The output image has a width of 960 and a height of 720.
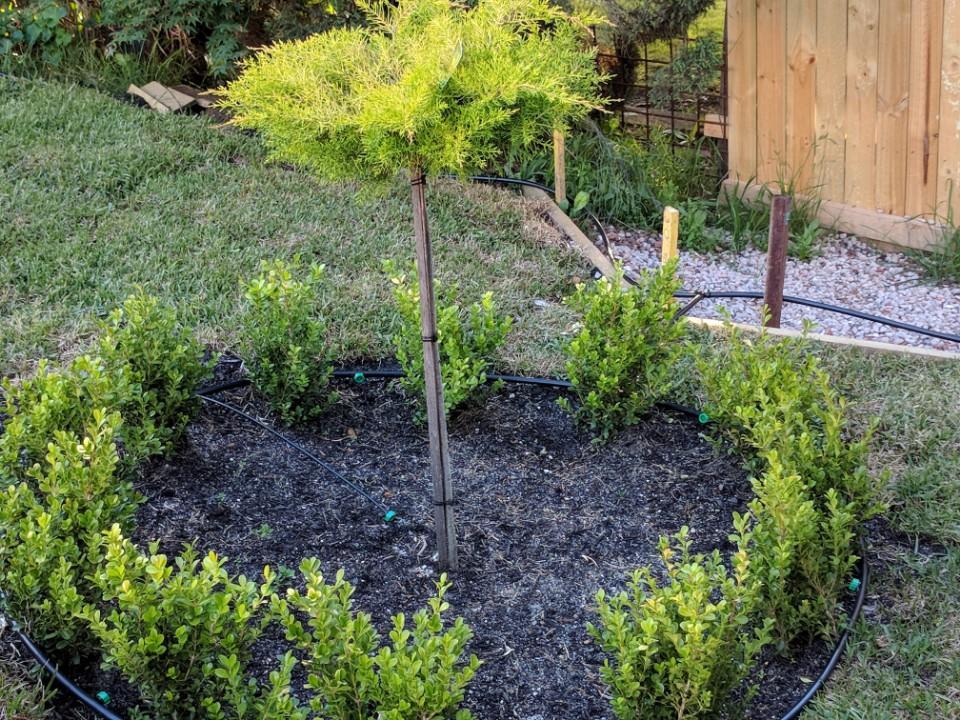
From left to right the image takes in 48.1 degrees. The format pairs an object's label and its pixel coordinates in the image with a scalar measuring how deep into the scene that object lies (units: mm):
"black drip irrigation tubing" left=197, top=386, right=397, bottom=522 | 3484
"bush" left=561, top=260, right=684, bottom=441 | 3689
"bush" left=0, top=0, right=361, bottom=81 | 6980
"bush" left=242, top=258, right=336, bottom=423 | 3768
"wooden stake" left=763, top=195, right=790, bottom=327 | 4281
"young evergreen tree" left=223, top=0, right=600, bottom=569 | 2516
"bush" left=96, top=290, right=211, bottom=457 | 3477
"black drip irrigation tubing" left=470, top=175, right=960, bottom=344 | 4596
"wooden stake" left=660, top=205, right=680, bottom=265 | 4379
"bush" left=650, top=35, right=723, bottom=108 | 6754
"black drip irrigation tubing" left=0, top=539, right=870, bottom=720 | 2562
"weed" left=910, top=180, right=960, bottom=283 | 5797
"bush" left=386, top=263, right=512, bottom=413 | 3758
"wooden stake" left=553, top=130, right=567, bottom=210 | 5990
